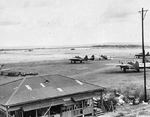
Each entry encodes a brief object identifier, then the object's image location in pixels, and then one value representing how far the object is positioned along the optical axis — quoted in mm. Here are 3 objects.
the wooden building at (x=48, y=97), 20172
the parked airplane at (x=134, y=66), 56688
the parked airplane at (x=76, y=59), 83794
